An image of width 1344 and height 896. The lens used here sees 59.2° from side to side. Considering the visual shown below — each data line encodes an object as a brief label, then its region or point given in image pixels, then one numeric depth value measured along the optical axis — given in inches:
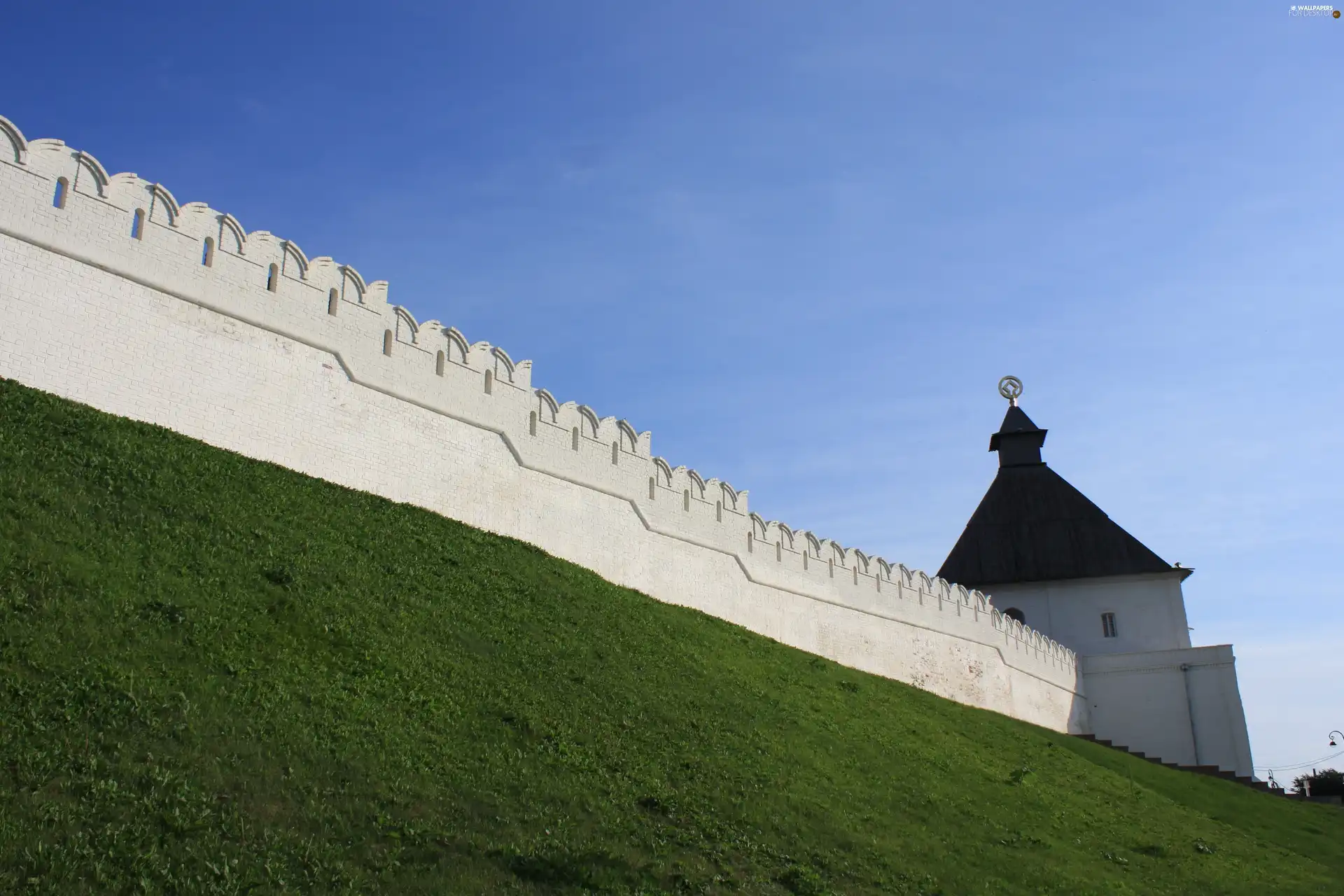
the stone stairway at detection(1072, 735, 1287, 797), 1136.8
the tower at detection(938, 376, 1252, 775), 1282.0
